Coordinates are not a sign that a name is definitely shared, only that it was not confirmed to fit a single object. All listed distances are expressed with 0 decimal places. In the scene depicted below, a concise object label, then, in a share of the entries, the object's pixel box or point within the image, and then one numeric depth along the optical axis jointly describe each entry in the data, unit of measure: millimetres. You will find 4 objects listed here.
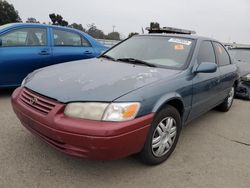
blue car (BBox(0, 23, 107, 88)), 3423
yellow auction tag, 2530
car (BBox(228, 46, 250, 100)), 4683
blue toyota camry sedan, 1642
